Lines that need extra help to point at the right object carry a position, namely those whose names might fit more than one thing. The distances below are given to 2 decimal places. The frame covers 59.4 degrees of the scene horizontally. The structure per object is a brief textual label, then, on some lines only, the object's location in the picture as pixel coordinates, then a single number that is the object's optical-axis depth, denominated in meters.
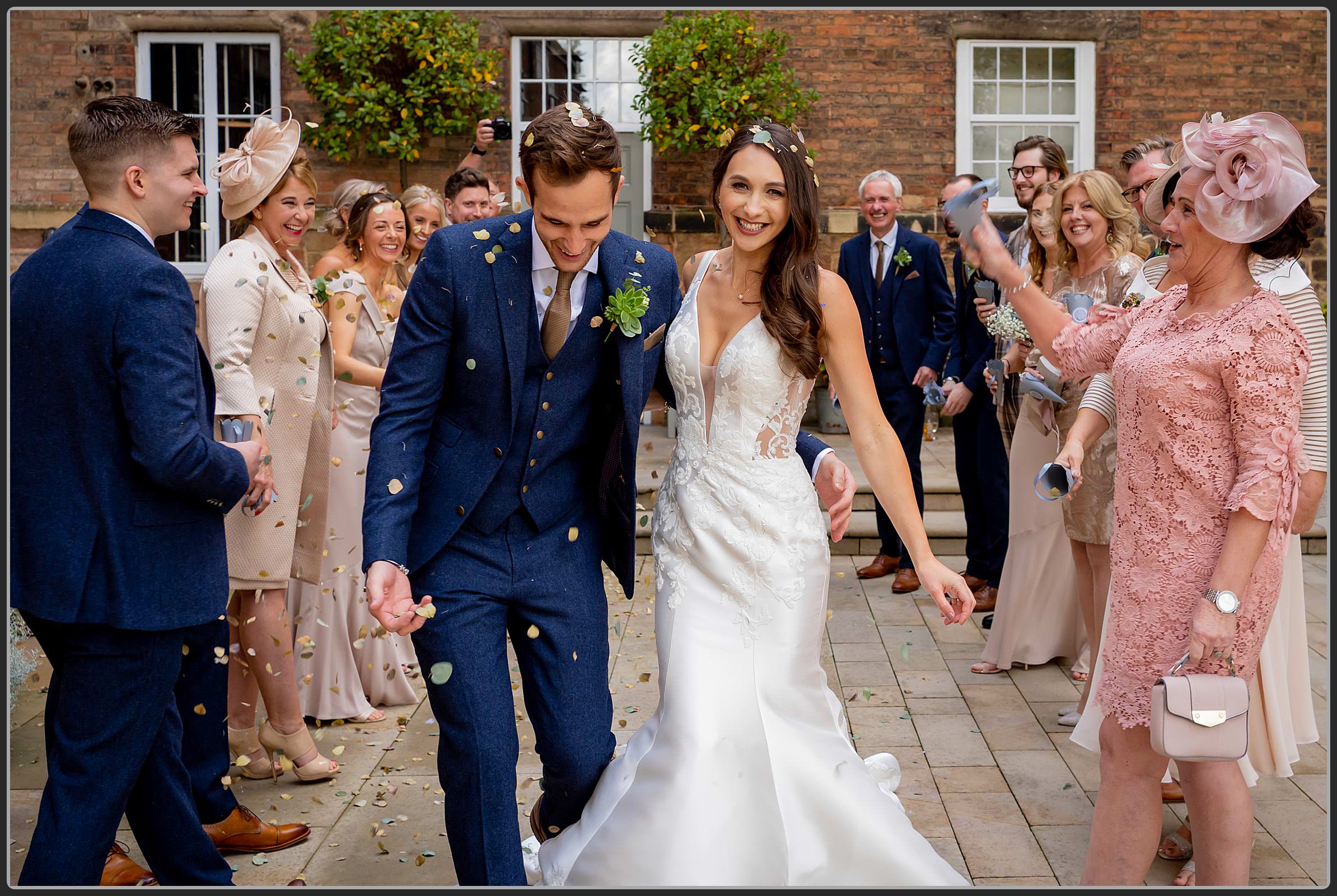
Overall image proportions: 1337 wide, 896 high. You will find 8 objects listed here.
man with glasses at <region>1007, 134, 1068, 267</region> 6.21
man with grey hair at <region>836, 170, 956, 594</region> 7.34
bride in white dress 2.94
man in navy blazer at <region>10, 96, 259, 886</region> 2.78
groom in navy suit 2.76
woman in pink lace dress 2.77
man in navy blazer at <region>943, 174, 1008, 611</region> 6.62
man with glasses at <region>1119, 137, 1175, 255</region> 4.57
